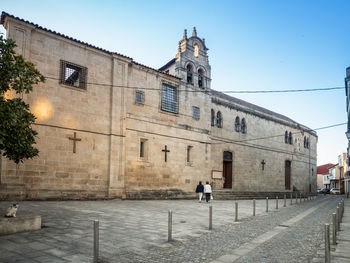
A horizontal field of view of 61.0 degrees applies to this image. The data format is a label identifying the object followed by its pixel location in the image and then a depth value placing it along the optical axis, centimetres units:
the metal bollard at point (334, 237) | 745
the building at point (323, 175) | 8844
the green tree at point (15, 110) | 636
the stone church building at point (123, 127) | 1524
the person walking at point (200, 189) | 2059
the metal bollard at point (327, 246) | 507
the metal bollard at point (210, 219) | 973
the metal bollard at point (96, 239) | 551
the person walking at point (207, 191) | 1981
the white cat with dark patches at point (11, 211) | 777
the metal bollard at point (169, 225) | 771
